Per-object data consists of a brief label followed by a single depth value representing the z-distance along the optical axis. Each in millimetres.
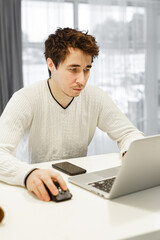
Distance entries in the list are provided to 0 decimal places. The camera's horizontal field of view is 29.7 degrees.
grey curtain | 3318
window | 3578
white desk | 753
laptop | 883
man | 1562
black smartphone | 1248
